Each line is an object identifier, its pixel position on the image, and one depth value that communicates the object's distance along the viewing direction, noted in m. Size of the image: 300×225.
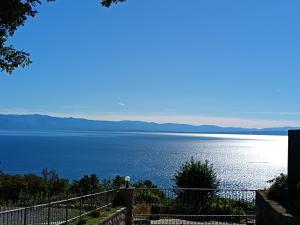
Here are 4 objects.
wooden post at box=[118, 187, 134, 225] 10.75
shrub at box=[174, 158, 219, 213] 14.70
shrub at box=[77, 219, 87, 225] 7.53
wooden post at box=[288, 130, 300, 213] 9.38
